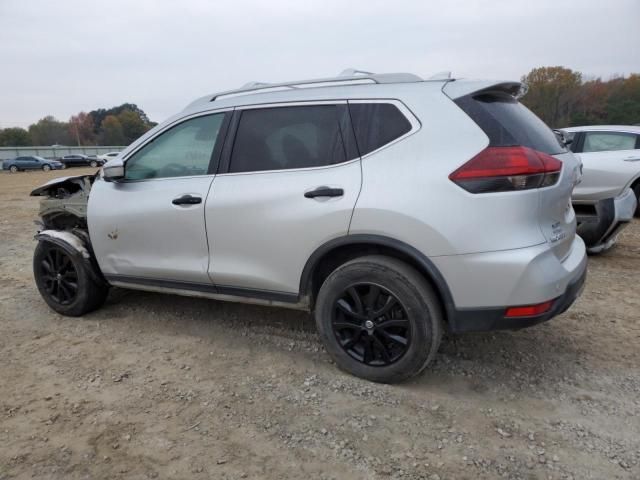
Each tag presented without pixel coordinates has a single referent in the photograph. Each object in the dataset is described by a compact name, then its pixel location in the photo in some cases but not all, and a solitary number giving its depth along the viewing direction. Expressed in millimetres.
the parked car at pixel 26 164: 37531
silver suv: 2443
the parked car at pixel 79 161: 43938
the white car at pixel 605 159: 6660
